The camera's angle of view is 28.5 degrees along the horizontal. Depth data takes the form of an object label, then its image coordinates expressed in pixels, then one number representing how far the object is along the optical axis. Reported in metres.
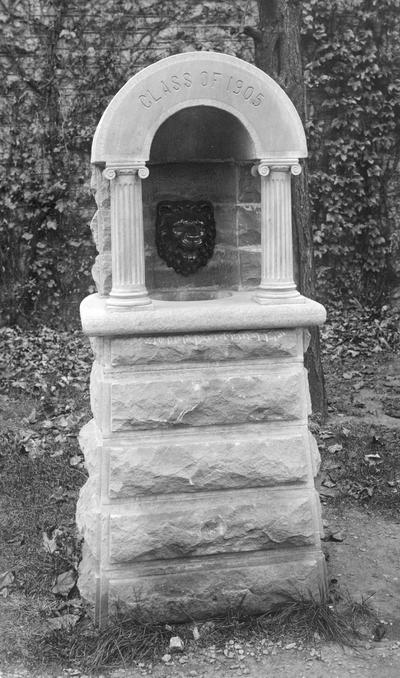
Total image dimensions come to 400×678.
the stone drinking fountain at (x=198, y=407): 3.44
